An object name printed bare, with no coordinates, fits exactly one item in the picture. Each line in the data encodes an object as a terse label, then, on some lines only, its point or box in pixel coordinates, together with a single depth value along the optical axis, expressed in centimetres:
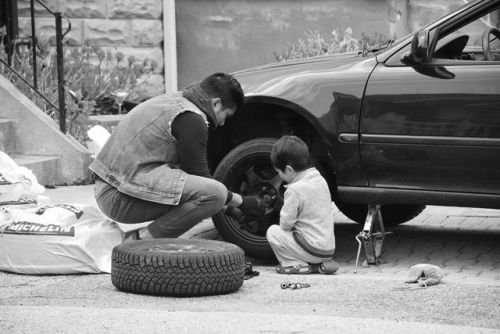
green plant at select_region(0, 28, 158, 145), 1876
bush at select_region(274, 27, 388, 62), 2178
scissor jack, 1257
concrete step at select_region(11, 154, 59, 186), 1692
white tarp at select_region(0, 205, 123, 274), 1160
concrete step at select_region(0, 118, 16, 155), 1745
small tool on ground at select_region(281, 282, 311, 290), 1096
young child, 1209
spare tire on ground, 1038
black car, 1210
